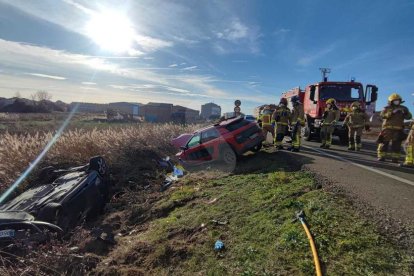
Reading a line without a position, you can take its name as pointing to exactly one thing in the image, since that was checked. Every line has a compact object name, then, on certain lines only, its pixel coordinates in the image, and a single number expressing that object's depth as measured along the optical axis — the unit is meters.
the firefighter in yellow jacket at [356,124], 11.10
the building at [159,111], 55.58
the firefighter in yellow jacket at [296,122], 10.61
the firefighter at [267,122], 12.57
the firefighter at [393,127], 8.55
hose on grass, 3.27
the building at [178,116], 37.41
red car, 9.85
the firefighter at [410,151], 7.75
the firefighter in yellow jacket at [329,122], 11.86
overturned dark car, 5.48
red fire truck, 13.82
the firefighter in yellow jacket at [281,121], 10.78
